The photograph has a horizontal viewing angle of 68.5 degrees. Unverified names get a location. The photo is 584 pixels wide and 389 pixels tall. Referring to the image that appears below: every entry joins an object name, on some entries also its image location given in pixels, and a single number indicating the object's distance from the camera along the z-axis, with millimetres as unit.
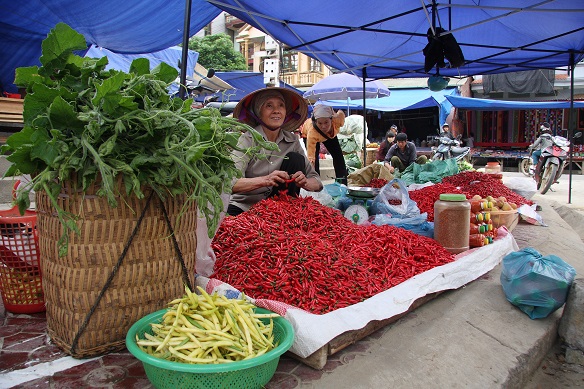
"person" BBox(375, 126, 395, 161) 11148
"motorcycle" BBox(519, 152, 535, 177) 15762
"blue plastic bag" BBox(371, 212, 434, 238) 3730
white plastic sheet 1914
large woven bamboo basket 1781
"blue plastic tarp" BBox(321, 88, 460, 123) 17562
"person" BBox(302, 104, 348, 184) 6316
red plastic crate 2232
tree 30266
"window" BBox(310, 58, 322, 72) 31578
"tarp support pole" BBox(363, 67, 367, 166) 8163
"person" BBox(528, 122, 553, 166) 11234
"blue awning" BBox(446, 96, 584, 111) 16044
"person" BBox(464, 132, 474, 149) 18953
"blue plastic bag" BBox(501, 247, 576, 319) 2643
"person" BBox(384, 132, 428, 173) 9133
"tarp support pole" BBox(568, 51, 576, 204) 6929
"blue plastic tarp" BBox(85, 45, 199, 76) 7625
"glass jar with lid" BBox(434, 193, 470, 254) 3398
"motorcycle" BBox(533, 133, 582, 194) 10577
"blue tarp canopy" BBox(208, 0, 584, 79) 4949
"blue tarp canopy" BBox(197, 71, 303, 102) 14250
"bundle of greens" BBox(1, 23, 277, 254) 1645
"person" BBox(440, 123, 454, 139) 15000
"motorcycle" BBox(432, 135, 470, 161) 12654
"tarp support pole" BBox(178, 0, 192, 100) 3145
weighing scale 4012
